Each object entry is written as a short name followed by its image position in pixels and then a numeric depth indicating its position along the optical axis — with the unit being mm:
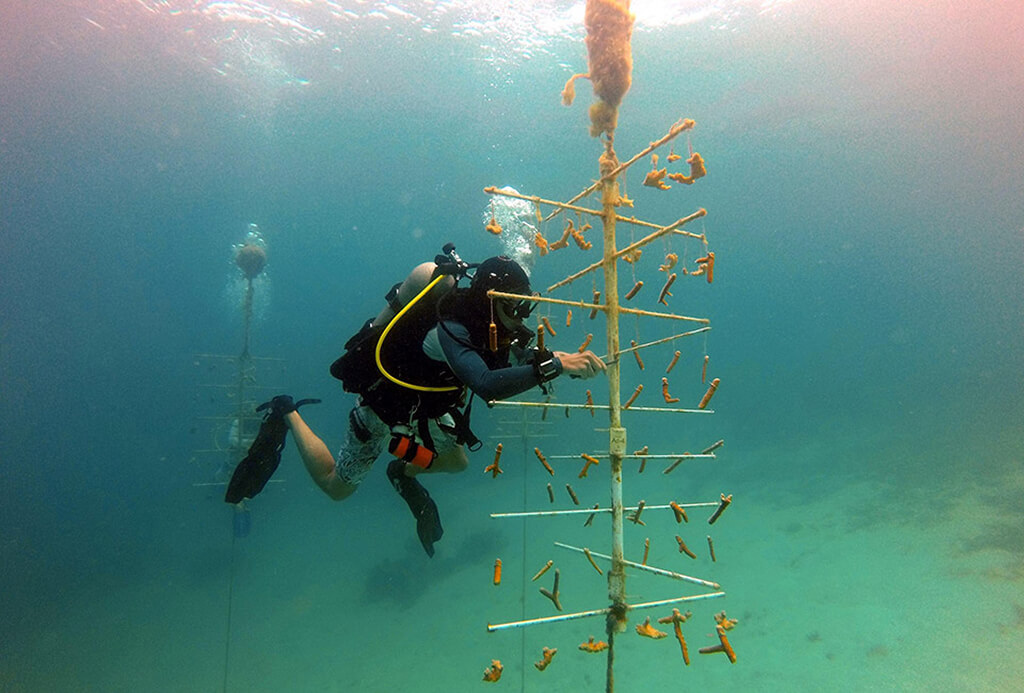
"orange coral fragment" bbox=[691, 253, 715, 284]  3986
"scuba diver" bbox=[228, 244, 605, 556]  4215
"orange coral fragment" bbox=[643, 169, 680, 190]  4209
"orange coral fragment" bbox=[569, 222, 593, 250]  4617
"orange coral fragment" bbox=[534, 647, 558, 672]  4057
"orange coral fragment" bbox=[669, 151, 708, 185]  3852
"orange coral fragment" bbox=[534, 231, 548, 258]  4844
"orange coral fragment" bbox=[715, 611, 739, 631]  3805
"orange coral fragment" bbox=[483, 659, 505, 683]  4026
